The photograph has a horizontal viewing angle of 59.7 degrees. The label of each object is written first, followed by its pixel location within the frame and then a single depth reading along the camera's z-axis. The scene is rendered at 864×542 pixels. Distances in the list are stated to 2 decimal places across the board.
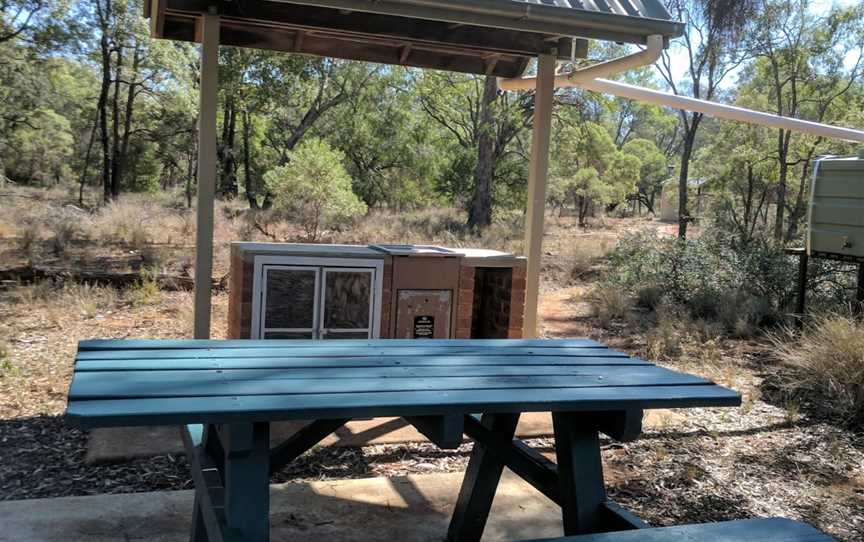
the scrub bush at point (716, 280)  9.73
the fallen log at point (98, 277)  10.06
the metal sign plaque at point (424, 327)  5.46
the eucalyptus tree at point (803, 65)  18.03
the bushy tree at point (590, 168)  21.94
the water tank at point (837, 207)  8.15
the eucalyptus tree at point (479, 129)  20.47
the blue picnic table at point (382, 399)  2.17
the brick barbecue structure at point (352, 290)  5.11
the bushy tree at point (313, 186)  13.70
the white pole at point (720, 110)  6.72
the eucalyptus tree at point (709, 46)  17.75
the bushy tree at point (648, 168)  48.47
